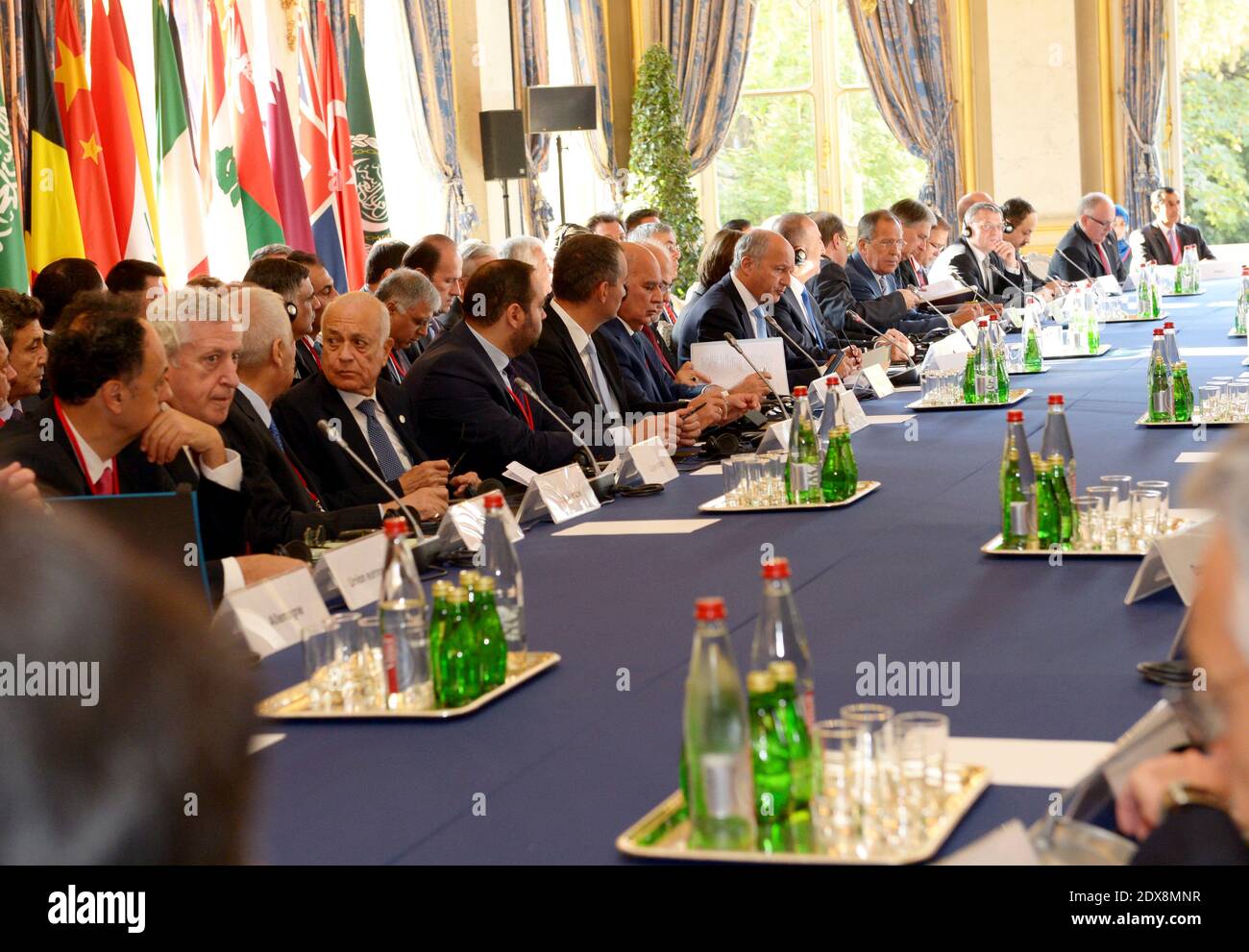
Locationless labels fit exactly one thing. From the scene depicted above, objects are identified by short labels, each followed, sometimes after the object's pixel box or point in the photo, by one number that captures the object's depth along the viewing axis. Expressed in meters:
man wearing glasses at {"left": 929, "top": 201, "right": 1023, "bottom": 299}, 8.95
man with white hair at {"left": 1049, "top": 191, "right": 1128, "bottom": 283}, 10.06
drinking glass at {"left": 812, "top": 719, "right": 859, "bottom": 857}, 1.38
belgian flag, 6.07
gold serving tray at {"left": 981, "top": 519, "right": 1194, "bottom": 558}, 2.58
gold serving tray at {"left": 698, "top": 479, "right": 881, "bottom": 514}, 3.37
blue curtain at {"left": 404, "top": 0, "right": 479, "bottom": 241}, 9.66
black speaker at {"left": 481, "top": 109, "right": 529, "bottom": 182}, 9.97
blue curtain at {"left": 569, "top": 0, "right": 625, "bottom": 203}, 11.81
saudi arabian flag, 5.64
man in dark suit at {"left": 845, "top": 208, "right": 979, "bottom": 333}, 7.88
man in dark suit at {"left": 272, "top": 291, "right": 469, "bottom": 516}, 3.85
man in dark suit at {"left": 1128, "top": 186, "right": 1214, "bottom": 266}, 11.12
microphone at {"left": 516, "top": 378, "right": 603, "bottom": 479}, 3.79
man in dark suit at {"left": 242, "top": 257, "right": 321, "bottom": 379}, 4.66
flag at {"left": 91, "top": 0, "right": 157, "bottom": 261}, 6.52
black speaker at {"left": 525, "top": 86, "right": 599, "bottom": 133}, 10.25
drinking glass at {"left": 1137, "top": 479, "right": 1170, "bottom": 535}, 2.62
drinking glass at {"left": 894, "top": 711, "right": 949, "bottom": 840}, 1.42
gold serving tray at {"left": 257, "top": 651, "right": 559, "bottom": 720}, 1.90
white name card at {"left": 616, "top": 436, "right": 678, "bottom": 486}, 3.93
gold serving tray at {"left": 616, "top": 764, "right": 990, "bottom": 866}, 1.32
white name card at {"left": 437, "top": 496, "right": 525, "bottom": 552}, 3.05
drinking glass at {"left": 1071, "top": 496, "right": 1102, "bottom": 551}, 2.64
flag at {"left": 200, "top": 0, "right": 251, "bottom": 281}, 7.46
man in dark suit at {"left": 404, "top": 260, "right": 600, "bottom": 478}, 4.28
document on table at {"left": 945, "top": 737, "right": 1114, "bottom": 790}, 1.53
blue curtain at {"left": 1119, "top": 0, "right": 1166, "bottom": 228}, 12.10
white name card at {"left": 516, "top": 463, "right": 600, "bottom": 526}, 3.51
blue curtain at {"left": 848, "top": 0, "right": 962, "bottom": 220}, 12.36
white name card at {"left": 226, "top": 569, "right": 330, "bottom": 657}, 2.22
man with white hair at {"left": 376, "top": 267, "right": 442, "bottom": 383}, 5.07
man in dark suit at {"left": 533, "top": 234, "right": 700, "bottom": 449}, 4.93
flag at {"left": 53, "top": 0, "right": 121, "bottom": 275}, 6.32
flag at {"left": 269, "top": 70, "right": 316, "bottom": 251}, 7.88
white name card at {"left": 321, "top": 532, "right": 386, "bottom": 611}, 2.57
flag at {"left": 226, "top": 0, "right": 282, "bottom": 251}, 7.57
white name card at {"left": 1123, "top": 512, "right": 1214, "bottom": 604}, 2.20
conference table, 1.53
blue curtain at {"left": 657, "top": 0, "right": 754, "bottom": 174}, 12.56
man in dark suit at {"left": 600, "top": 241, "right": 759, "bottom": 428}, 5.36
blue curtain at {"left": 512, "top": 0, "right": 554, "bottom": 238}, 10.72
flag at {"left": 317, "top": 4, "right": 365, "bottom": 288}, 8.35
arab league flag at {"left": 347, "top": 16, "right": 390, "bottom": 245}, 8.68
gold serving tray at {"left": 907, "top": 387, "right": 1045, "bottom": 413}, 5.01
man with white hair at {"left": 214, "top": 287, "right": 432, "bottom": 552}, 3.19
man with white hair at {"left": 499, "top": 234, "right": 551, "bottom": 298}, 6.88
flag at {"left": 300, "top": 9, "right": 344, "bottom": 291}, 8.12
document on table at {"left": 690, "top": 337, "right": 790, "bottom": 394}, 5.00
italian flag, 7.05
